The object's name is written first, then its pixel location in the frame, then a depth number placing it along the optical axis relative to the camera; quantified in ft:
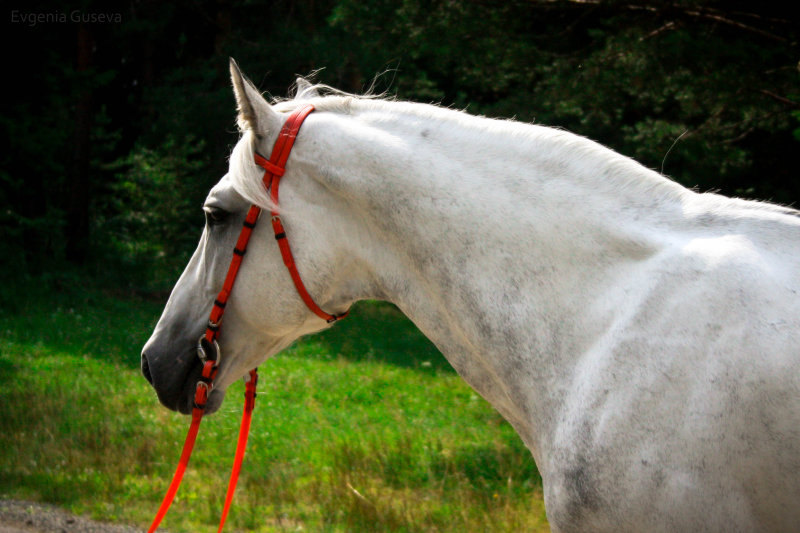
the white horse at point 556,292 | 12.07
